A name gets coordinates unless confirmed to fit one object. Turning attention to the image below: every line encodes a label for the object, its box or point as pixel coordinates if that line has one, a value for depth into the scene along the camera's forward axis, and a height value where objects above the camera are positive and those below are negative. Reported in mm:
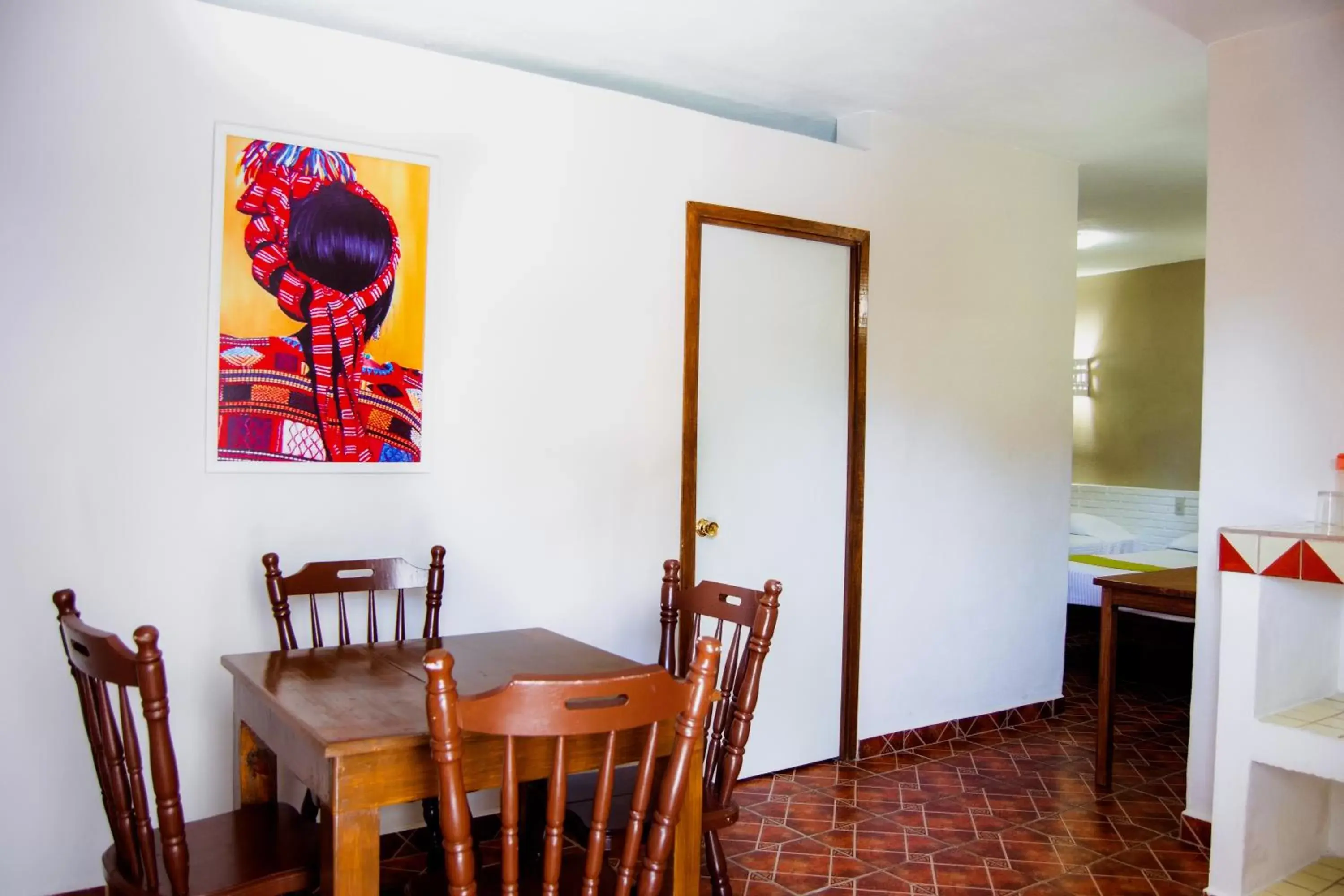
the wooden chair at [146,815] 1790 -736
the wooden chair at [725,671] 2469 -627
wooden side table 3959 -698
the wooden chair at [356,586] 2871 -459
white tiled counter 2891 -767
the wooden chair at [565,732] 1625 -495
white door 3982 -51
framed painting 2980 +376
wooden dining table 1853 -604
